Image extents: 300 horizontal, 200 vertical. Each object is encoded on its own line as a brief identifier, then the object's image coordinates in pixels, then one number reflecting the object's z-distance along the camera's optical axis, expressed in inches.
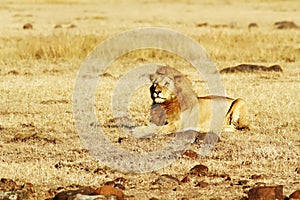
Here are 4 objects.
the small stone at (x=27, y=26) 2268.9
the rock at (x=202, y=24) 2449.3
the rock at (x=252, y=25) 2380.7
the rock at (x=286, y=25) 2305.9
